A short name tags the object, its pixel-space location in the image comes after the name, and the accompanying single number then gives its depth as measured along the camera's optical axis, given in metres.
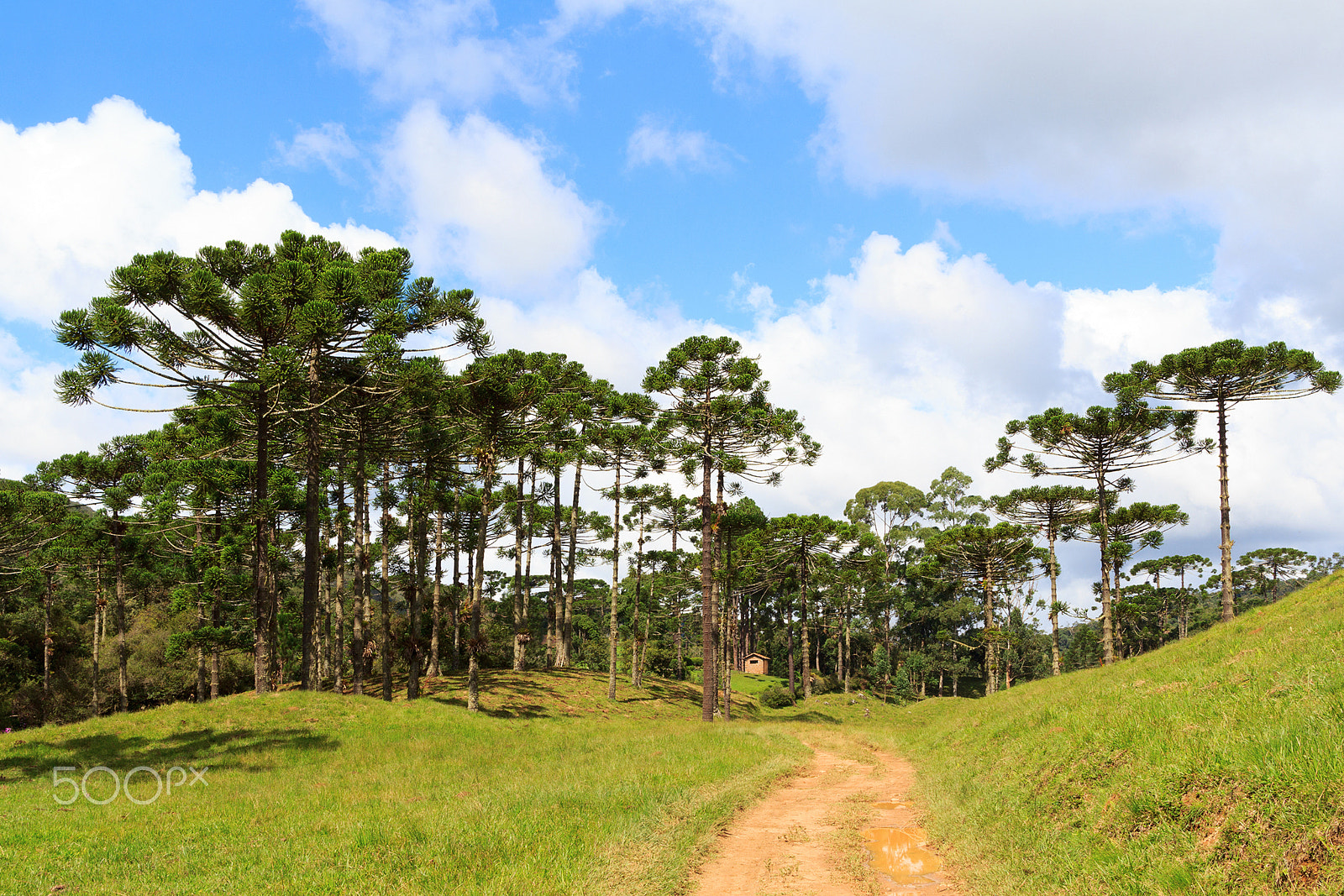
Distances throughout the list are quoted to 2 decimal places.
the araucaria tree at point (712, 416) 29.38
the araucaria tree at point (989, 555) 44.44
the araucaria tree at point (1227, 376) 30.50
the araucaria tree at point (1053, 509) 41.50
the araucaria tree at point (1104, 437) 35.47
